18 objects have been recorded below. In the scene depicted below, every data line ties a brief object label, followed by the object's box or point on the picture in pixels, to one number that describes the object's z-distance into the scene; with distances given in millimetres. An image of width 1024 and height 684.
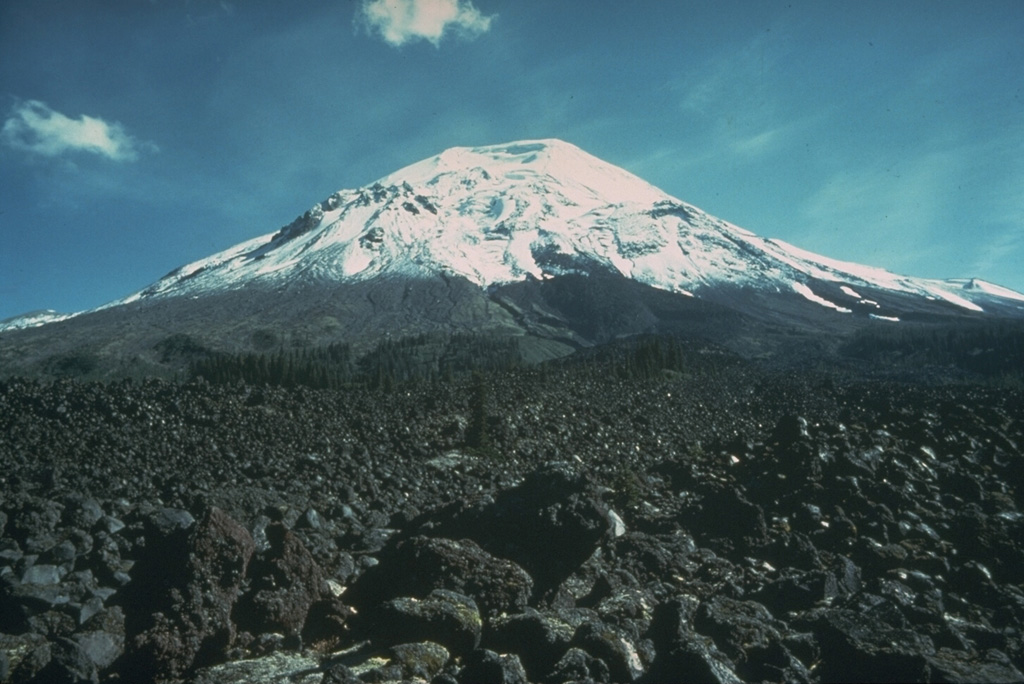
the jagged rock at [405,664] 6422
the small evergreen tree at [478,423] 21344
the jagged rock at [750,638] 7488
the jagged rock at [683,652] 6793
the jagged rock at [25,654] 6656
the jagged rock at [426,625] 7367
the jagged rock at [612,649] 7223
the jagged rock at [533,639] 7336
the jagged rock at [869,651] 7164
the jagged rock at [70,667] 6621
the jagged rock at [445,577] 8820
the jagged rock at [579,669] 6863
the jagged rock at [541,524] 10469
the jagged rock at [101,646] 7270
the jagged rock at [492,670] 6527
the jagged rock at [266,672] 6328
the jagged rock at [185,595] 7090
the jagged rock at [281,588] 8172
